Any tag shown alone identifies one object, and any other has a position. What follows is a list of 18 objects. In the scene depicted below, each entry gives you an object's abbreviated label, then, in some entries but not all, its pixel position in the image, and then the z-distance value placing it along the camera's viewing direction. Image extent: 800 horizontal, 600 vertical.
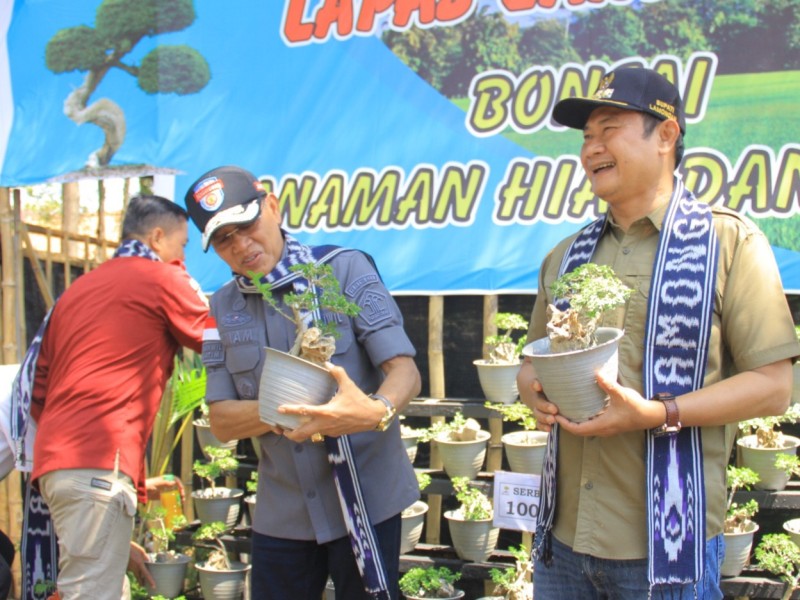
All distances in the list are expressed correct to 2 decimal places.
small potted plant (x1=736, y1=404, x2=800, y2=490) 3.40
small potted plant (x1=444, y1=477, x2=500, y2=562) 3.71
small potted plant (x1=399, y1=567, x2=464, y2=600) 3.63
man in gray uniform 2.17
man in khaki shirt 1.67
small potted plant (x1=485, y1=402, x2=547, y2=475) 3.61
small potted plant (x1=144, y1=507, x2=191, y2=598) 4.14
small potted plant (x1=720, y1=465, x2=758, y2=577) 3.31
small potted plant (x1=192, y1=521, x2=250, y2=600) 4.02
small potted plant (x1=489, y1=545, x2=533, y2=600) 3.44
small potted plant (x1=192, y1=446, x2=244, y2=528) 4.14
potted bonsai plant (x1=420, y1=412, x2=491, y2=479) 3.77
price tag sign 3.42
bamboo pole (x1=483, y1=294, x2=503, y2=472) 3.93
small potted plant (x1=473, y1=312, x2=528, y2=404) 3.70
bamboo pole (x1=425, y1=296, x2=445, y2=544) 3.98
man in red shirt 2.96
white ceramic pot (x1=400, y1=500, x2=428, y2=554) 3.78
